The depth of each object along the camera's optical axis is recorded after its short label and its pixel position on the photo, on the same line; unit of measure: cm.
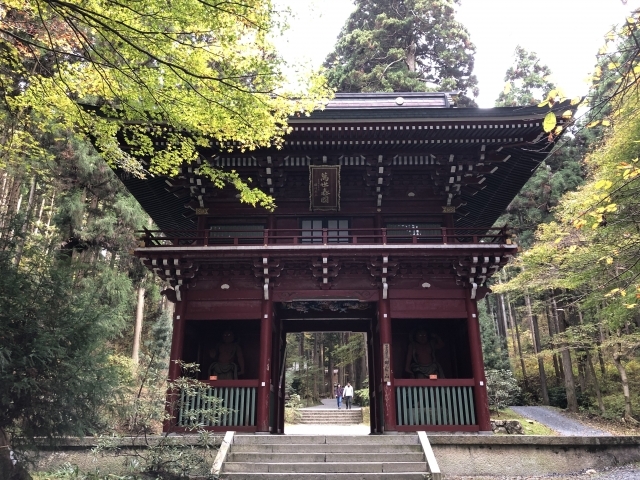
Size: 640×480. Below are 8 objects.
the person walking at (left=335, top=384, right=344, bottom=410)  3061
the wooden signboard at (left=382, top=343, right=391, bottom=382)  1022
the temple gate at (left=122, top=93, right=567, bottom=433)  1005
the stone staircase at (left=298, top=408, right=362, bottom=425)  2648
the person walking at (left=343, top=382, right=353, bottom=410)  2916
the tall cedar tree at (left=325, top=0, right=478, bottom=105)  2642
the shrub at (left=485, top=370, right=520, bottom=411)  2323
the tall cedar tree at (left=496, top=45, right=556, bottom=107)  2653
